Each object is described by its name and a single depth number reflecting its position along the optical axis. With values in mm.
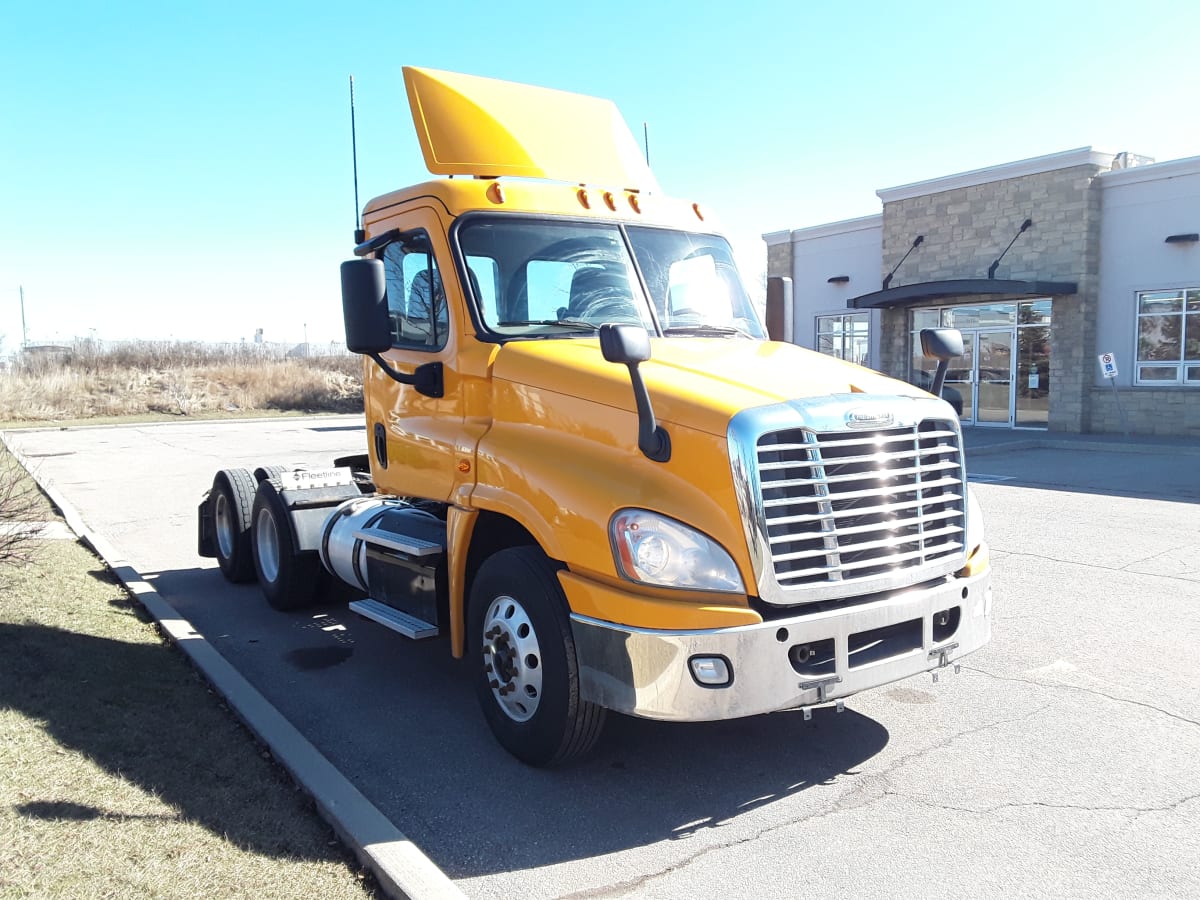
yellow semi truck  3680
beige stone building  20453
